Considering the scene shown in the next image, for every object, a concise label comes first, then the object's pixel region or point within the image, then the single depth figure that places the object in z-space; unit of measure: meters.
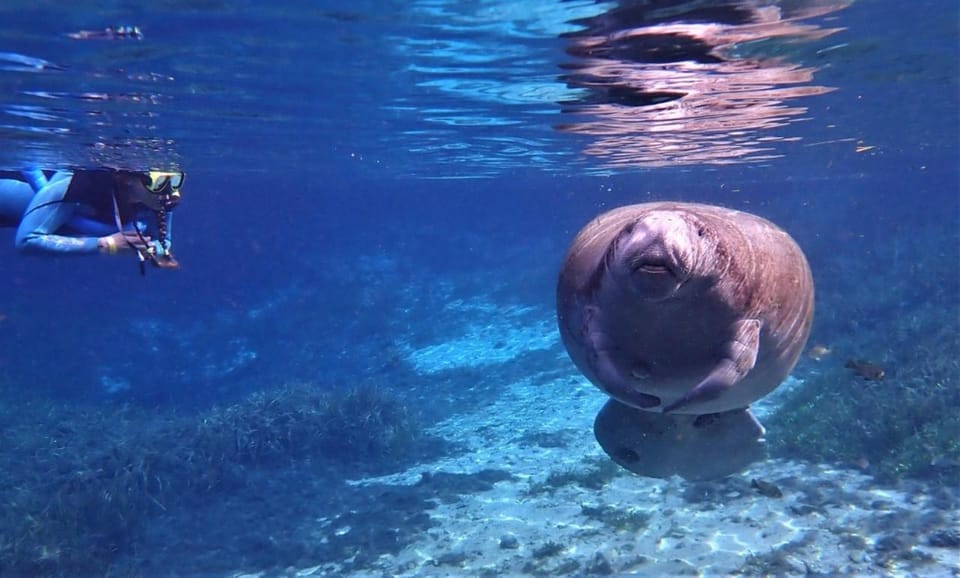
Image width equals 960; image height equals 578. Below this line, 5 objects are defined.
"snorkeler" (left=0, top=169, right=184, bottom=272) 8.16
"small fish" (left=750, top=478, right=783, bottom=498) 10.43
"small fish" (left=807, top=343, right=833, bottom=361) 11.43
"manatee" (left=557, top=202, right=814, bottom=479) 3.60
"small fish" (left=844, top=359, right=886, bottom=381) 9.32
